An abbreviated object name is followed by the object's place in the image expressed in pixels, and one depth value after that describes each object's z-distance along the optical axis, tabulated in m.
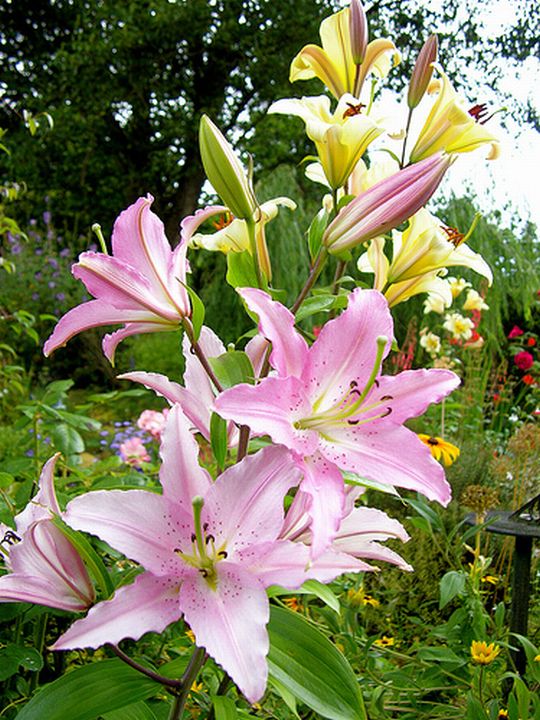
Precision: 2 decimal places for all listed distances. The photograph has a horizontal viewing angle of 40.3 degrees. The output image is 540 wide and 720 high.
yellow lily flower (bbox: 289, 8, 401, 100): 0.61
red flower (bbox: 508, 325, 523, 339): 3.74
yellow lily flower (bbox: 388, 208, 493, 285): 0.58
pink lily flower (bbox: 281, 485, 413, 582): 0.55
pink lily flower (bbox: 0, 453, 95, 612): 0.51
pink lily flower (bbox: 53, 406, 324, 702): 0.43
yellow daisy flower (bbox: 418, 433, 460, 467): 1.51
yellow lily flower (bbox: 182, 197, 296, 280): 0.56
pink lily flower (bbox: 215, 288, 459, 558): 0.44
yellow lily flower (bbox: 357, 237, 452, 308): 0.62
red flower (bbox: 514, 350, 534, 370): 3.33
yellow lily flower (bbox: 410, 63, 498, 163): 0.56
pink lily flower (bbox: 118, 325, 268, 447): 0.53
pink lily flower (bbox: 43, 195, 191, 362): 0.51
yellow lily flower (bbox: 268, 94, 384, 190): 0.52
